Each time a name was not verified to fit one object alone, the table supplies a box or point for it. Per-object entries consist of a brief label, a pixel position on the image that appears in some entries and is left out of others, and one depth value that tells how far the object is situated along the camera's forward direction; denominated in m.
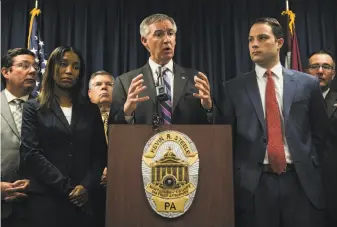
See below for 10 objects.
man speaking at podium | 2.33
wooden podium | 2.04
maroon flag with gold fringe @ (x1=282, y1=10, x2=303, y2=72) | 4.14
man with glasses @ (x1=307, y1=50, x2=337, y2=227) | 2.59
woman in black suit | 2.46
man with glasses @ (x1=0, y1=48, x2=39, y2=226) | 2.57
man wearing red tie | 2.39
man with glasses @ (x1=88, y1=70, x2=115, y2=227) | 3.54
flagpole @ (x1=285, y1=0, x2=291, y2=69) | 4.09
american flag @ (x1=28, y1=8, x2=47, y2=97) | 4.16
